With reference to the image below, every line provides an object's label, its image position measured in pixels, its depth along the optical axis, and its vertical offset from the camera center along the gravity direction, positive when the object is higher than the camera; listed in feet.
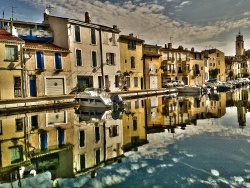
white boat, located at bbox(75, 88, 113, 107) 83.82 -1.92
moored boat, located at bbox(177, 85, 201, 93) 157.28 +0.92
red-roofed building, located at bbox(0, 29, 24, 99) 85.04 +10.02
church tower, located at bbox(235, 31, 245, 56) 497.05 +92.27
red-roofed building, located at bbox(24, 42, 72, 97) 93.81 +10.06
